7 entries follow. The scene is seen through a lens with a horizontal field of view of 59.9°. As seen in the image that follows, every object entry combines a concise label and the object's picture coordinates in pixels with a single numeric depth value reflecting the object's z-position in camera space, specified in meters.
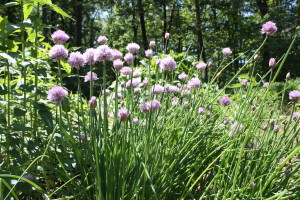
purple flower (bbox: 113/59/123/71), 1.13
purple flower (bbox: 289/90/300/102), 1.28
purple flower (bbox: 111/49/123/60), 1.14
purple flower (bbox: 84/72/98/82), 1.33
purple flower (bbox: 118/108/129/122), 1.01
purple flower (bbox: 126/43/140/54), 1.36
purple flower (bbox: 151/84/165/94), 1.38
